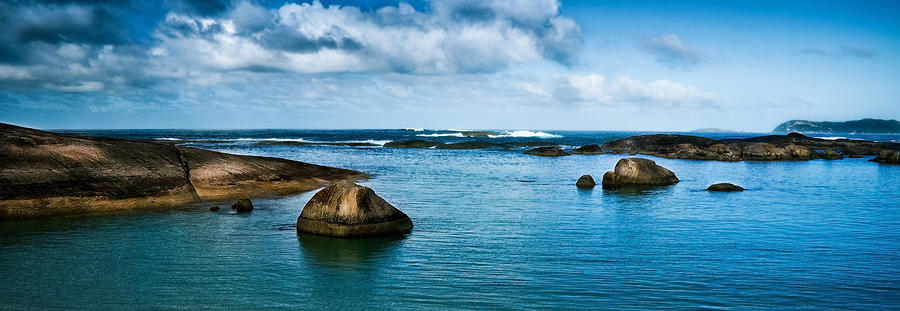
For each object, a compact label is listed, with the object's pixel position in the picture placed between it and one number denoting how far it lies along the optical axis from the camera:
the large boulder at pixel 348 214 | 16.81
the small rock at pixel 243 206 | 21.42
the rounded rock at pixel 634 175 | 32.84
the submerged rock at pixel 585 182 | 32.69
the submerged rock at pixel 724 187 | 30.70
